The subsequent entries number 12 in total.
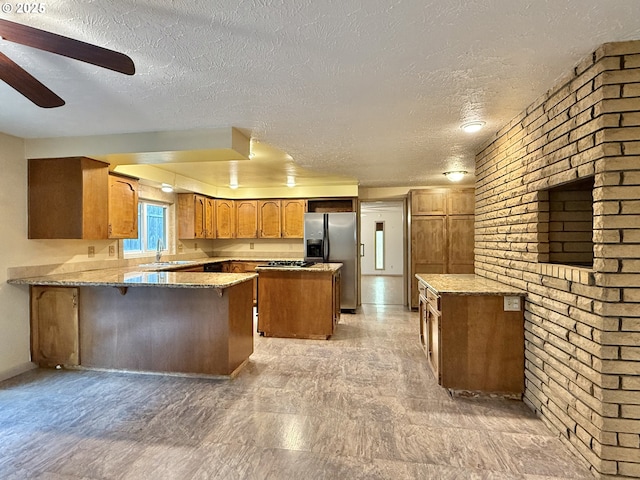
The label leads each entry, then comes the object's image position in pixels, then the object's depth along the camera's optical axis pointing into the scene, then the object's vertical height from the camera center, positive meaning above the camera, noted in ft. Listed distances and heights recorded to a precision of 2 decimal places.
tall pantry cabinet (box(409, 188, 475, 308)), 18.25 +0.29
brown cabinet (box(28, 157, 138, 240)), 10.44 +1.28
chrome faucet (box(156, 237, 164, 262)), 16.25 -0.70
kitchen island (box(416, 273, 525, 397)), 8.38 -2.71
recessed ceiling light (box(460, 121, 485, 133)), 8.95 +3.05
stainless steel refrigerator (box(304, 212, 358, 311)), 18.52 -0.51
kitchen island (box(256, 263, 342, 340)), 13.66 -2.76
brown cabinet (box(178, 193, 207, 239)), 17.87 +1.18
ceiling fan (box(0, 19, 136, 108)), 3.91 +2.40
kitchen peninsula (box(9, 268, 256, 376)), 9.78 -2.68
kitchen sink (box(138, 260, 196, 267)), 14.96 -1.28
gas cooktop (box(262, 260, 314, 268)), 14.92 -1.31
